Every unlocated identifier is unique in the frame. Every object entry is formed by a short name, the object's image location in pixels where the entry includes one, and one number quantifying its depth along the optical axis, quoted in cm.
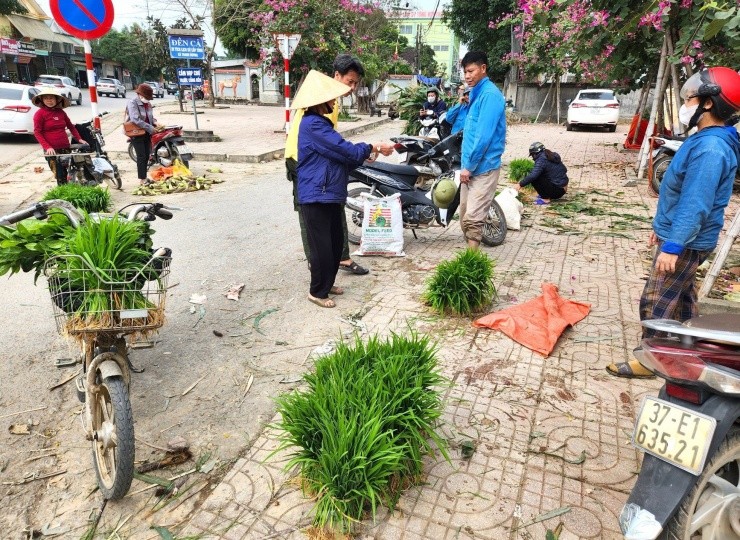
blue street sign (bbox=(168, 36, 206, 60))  1530
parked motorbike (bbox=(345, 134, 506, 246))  575
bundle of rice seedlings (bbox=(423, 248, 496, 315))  416
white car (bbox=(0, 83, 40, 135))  1303
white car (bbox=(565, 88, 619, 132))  2048
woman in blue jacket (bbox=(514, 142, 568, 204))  798
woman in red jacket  761
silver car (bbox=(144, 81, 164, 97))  4343
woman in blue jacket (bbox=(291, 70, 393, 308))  382
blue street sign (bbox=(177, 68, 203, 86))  1517
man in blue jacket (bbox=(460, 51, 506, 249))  472
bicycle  224
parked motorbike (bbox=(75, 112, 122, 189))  823
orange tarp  375
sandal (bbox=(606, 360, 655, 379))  334
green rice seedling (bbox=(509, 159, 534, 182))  955
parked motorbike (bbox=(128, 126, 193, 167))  950
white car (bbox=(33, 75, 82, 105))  2792
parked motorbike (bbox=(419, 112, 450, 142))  794
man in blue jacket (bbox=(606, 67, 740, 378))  263
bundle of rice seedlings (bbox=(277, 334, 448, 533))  212
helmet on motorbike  560
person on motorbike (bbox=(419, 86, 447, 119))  1109
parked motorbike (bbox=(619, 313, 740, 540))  171
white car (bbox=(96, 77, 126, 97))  3937
